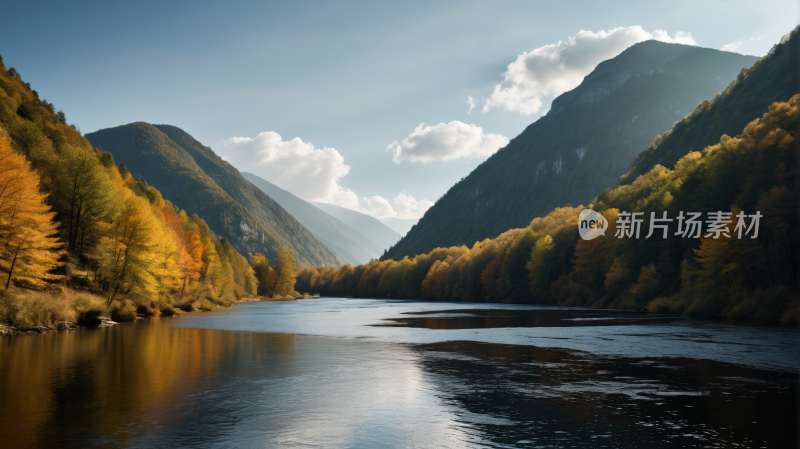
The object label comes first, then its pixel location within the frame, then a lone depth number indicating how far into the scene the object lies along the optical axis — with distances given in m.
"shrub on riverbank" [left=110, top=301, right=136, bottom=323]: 59.58
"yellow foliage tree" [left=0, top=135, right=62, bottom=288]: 44.78
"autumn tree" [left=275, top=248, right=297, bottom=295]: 191.88
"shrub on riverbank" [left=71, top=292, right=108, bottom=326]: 51.19
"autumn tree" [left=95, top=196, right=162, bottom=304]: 60.62
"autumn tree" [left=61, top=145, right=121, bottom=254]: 61.69
